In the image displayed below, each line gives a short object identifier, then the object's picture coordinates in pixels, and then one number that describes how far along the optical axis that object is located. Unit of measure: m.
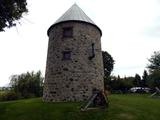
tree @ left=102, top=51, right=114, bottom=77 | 31.61
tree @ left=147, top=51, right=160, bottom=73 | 32.69
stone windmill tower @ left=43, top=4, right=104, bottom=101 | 11.91
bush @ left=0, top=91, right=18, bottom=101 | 20.05
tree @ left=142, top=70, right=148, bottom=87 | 30.85
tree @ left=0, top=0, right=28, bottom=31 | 9.00
